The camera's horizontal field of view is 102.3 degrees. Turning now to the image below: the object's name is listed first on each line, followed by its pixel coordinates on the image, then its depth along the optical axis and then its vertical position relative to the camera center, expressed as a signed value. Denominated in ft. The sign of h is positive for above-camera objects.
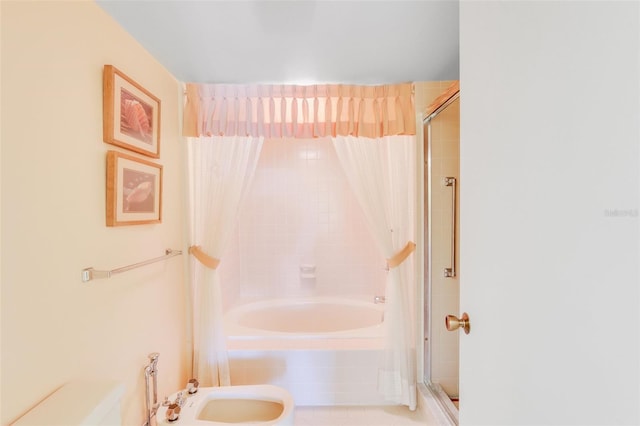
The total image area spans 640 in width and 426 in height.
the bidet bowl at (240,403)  4.67 -3.53
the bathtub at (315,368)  5.79 -3.50
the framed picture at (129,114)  3.59 +1.53
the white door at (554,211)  1.36 +0.01
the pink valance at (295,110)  5.69 +2.28
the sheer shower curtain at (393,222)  5.64 -0.22
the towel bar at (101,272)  3.27 -0.80
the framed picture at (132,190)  3.67 +0.35
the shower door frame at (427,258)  5.82 -1.06
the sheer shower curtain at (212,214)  5.65 -0.03
